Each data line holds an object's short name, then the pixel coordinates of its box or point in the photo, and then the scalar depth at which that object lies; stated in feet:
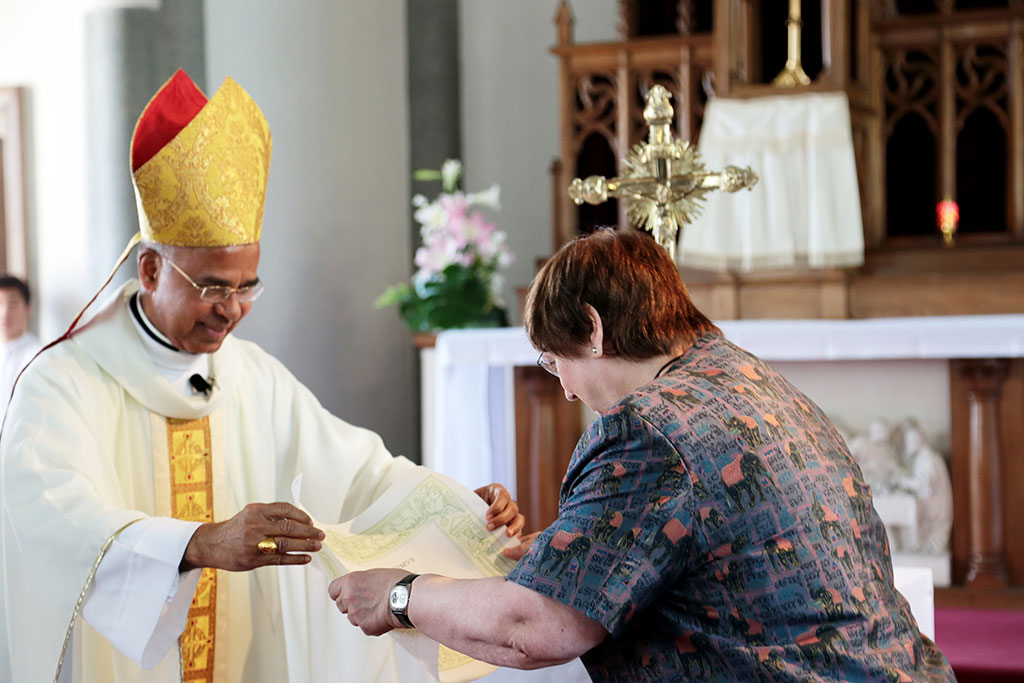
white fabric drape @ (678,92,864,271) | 17.58
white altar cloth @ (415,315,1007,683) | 15.46
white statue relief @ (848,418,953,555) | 16.16
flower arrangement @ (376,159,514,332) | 19.76
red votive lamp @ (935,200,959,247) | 19.35
